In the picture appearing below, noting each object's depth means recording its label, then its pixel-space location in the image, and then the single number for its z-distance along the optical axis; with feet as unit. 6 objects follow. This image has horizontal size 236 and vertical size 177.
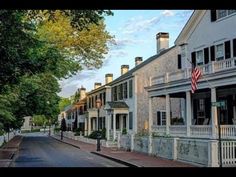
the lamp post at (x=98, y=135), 91.09
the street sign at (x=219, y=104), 42.88
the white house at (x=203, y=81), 67.41
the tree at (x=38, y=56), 36.55
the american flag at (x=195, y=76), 66.45
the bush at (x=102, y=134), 129.39
